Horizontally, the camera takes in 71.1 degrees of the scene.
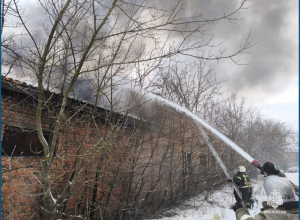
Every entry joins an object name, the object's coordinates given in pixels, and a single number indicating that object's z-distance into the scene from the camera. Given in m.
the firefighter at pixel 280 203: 2.51
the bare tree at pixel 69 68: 3.62
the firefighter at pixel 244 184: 7.18
